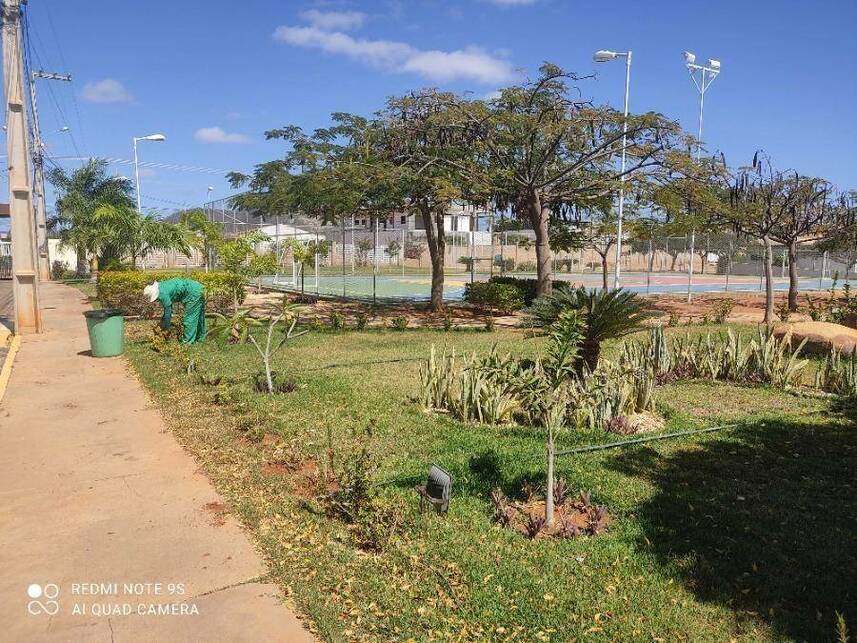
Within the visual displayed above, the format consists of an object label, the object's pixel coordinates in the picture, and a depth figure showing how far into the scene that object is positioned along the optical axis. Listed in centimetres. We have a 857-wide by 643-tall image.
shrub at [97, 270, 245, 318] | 1753
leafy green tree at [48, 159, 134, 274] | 3344
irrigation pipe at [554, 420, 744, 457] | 558
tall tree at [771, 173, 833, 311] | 1894
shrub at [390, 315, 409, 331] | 1452
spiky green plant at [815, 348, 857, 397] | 800
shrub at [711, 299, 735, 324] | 1619
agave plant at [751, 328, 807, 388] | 848
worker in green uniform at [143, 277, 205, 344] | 1184
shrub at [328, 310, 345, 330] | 1410
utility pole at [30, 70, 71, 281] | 3353
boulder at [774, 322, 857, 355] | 1052
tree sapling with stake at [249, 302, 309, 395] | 803
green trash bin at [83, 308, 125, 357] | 1097
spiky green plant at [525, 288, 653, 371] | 677
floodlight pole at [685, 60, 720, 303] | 2442
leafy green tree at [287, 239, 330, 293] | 1310
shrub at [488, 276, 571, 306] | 1920
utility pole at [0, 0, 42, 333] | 1343
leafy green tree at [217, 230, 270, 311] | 1156
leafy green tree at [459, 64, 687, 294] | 1416
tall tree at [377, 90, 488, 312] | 1520
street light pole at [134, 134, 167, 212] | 3228
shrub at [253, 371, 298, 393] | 814
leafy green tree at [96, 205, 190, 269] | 2041
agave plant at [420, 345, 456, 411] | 726
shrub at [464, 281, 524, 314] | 1880
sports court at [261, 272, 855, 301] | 2740
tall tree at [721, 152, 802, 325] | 1711
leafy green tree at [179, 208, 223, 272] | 1386
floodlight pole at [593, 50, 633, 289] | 1999
